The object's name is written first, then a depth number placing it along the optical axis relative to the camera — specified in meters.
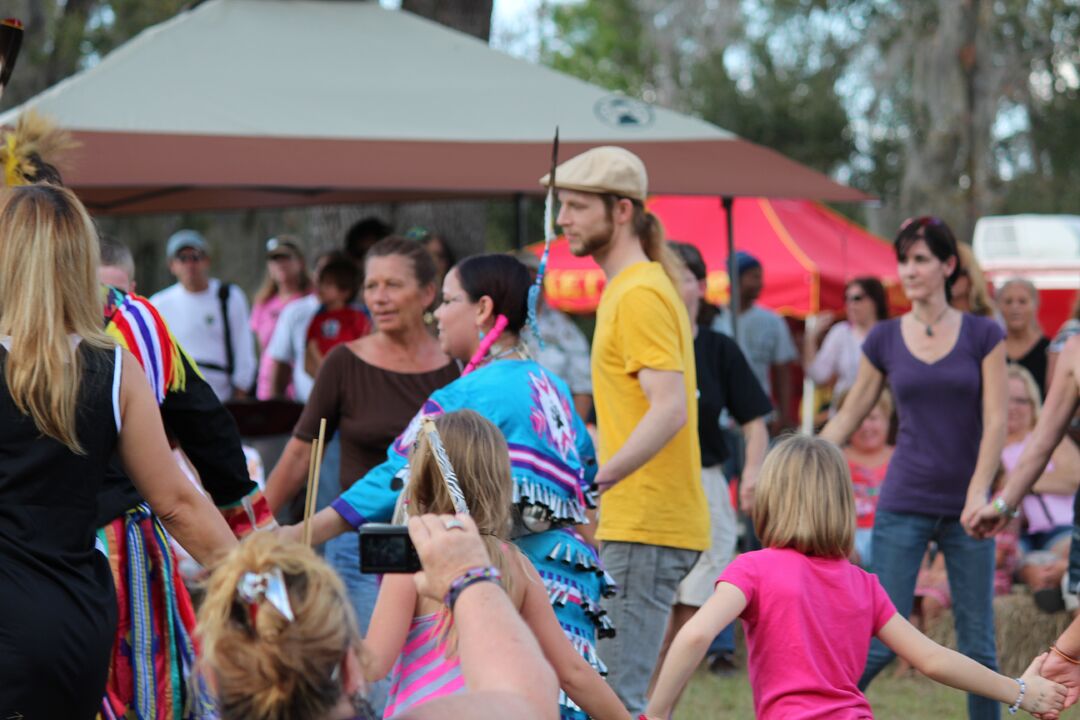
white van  23.39
